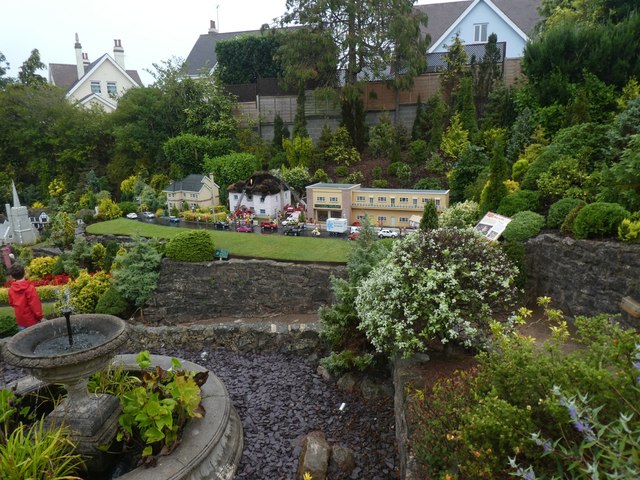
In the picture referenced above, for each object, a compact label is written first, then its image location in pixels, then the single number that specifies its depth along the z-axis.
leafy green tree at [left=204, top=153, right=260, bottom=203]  21.78
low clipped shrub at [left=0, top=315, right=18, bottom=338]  10.68
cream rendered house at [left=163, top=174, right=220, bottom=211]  20.14
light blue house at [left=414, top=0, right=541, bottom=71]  25.47
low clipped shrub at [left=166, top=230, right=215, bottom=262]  13.81
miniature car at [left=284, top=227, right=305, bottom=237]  15.91
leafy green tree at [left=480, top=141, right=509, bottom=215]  12.35
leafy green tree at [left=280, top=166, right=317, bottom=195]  19.69
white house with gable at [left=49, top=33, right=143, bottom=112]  35.56
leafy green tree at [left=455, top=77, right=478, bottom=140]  19.42
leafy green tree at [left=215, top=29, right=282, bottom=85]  26.30
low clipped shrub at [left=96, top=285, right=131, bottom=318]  12.88
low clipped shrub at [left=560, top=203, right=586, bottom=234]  10.23
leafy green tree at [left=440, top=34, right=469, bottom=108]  20.88
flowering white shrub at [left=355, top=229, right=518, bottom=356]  6.39
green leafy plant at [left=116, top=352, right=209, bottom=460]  5.55
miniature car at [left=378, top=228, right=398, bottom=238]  14.95
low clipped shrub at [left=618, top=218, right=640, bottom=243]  8.66
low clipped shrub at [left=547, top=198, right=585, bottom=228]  10.68
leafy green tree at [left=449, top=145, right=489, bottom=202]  16.00
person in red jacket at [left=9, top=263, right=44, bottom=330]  9.38
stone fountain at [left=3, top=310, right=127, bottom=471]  5.32
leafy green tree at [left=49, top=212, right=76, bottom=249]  18.94
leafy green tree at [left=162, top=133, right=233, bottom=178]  23.09
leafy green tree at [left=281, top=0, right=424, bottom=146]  19.27
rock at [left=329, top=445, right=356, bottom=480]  5.97
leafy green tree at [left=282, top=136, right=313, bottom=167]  21.08
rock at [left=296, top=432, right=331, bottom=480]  5.87
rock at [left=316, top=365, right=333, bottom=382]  8.45
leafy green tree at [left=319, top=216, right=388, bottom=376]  8.59
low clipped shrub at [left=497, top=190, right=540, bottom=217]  11.94
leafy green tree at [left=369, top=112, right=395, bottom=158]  20.89
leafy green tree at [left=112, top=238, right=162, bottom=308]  13.23
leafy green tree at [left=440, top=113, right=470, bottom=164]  18.84
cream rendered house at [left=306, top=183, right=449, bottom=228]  15.64
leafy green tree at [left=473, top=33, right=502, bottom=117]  20.08
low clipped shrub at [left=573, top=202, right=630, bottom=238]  9.21
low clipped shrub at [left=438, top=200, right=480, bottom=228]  12.90
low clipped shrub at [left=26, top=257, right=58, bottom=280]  16.72
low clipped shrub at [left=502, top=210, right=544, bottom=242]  10.92
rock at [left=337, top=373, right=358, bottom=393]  7.96
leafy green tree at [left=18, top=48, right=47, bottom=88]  37.22
